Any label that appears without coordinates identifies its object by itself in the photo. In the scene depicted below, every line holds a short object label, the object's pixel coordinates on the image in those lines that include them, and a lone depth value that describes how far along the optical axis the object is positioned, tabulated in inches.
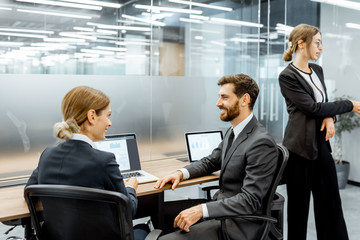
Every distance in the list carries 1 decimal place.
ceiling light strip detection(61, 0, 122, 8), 132.5
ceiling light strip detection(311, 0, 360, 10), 181.5
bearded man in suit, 68.8
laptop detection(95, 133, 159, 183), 101.0
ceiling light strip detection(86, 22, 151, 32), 135.9
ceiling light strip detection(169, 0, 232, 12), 160.9
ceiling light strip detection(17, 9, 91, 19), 116.8
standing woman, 93.0
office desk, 70.9
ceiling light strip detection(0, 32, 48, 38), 112.9
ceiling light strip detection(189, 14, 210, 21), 166.6
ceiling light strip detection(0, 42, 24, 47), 112.7
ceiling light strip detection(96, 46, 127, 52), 136.3
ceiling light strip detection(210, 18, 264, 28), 178.4
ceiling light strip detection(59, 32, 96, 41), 125.3
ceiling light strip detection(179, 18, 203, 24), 163.7
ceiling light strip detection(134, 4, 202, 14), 148.0
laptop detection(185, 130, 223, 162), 116.5
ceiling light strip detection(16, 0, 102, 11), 119.6
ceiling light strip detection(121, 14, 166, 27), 146.8
